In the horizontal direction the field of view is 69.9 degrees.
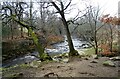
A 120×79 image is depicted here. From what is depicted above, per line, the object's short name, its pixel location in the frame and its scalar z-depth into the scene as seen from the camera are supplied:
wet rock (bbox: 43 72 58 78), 2.43
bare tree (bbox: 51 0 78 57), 4.39
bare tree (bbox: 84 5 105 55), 6.14
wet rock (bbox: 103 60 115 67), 3.02
